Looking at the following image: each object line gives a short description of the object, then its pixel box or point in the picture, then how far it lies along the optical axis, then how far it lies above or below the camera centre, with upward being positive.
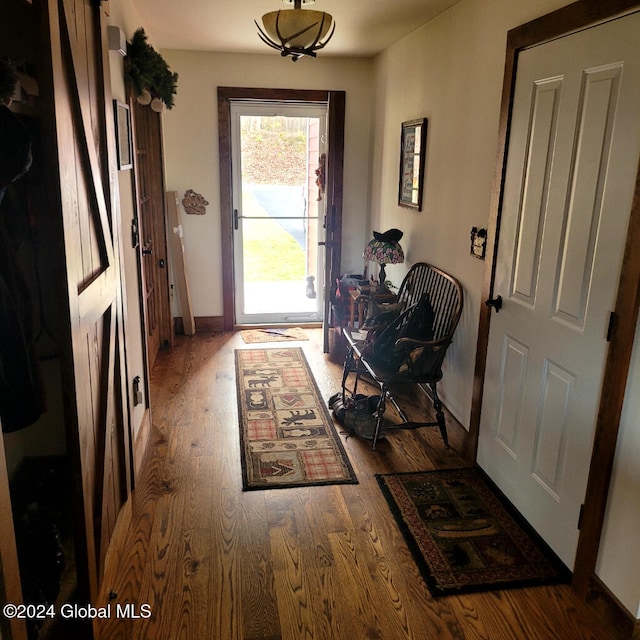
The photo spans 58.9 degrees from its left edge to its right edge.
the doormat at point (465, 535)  2.13 -1.47
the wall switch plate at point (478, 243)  2.79 -0.34
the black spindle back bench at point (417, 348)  3.06 -0.93
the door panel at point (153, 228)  4.05 -0.46
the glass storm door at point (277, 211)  4.90 -0.37
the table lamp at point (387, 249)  3.84 -0.51
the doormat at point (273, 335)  4.98 -1.45
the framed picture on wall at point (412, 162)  3.65 +0.06
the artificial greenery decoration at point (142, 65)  2.98 +0.53
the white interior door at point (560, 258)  1.83 -0.31
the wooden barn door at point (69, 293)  1.52 -0.39
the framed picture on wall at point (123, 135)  2.58 +0.14
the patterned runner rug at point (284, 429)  2.83 -1.47
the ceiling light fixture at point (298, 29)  2.39 +0.58
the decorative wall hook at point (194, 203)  4.85 -0.30
